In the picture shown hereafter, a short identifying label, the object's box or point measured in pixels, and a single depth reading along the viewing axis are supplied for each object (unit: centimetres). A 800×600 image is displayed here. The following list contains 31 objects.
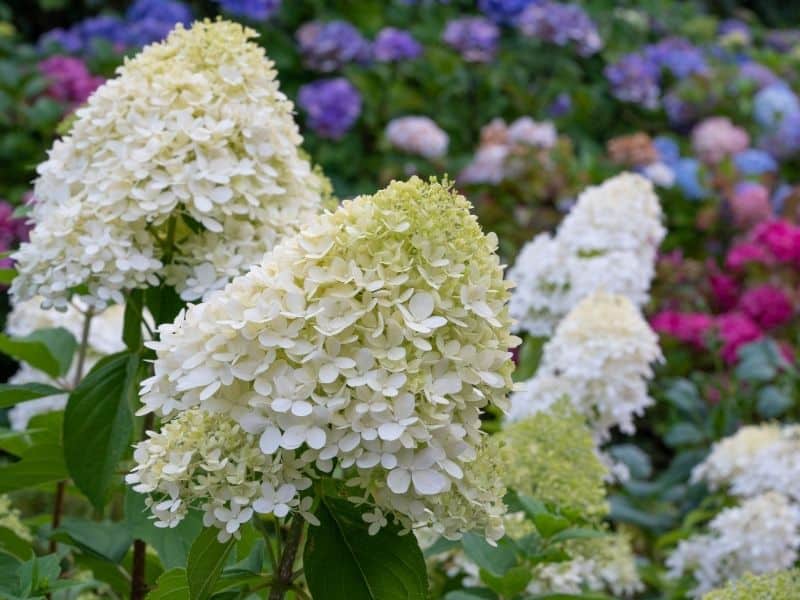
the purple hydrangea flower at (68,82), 479
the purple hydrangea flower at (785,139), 615
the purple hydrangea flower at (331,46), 572
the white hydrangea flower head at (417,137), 528
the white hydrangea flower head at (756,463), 273
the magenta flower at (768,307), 394
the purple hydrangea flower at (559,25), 620
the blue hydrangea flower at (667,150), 584
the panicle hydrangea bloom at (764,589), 156
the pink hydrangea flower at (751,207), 508
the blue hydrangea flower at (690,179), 554
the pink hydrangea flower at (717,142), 594
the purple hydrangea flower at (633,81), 630
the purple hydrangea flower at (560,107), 615
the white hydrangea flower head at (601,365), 240
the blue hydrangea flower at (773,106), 622
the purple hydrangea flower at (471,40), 596
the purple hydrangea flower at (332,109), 540
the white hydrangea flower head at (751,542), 253
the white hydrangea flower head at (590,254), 271
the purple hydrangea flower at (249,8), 564
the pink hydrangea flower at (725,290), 438
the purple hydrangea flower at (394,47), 573
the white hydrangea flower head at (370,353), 114
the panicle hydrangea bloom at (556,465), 190
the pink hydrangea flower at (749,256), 423
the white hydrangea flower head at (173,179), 156
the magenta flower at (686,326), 390
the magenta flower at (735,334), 375
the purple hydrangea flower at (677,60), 669
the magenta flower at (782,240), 405
